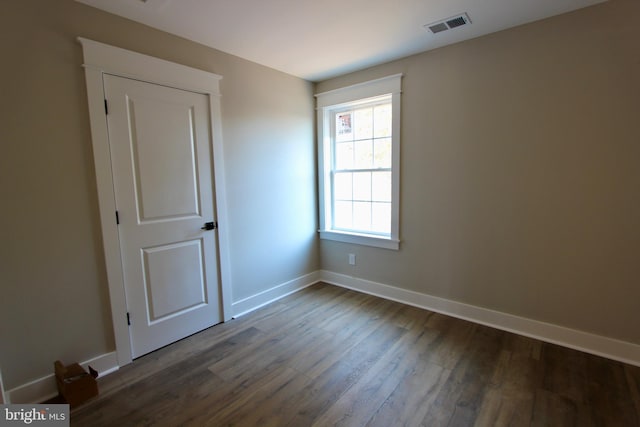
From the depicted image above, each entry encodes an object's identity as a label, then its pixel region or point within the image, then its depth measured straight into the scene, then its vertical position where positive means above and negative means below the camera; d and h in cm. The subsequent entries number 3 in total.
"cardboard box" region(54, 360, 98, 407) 179 -122
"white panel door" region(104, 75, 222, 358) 217 -19
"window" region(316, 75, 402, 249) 313 +19
